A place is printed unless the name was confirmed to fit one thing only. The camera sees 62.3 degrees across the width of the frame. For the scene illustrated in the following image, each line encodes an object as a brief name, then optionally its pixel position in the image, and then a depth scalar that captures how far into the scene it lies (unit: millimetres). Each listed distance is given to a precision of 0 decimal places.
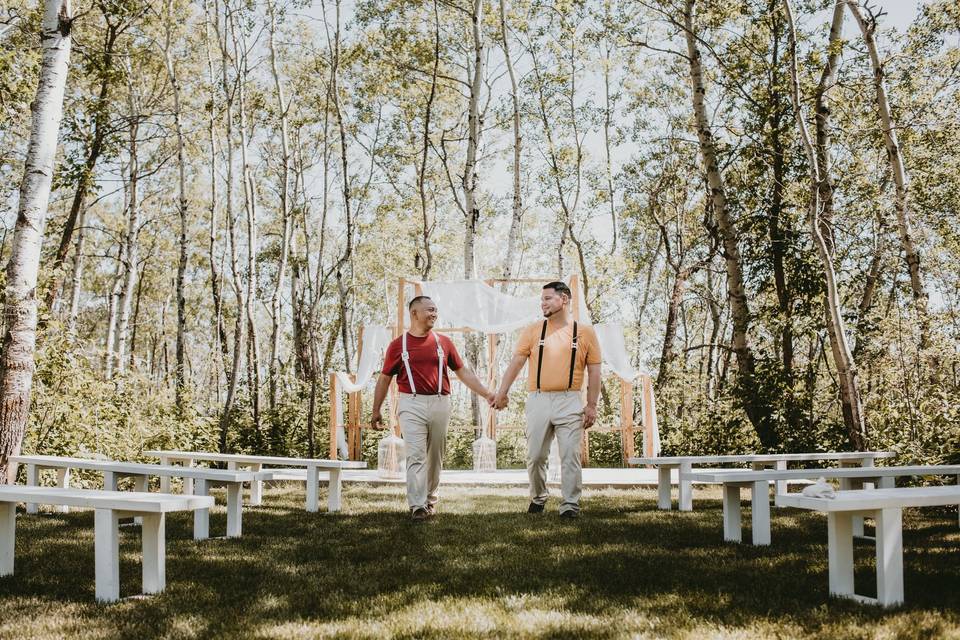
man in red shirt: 6578
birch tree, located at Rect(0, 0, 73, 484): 7127
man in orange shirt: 6508
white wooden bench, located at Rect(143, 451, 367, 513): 7406
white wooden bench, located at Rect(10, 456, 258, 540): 5586
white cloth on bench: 3594
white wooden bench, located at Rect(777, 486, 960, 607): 3395
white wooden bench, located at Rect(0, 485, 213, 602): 3637
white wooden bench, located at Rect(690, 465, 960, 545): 5160
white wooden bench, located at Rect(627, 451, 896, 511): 7305
